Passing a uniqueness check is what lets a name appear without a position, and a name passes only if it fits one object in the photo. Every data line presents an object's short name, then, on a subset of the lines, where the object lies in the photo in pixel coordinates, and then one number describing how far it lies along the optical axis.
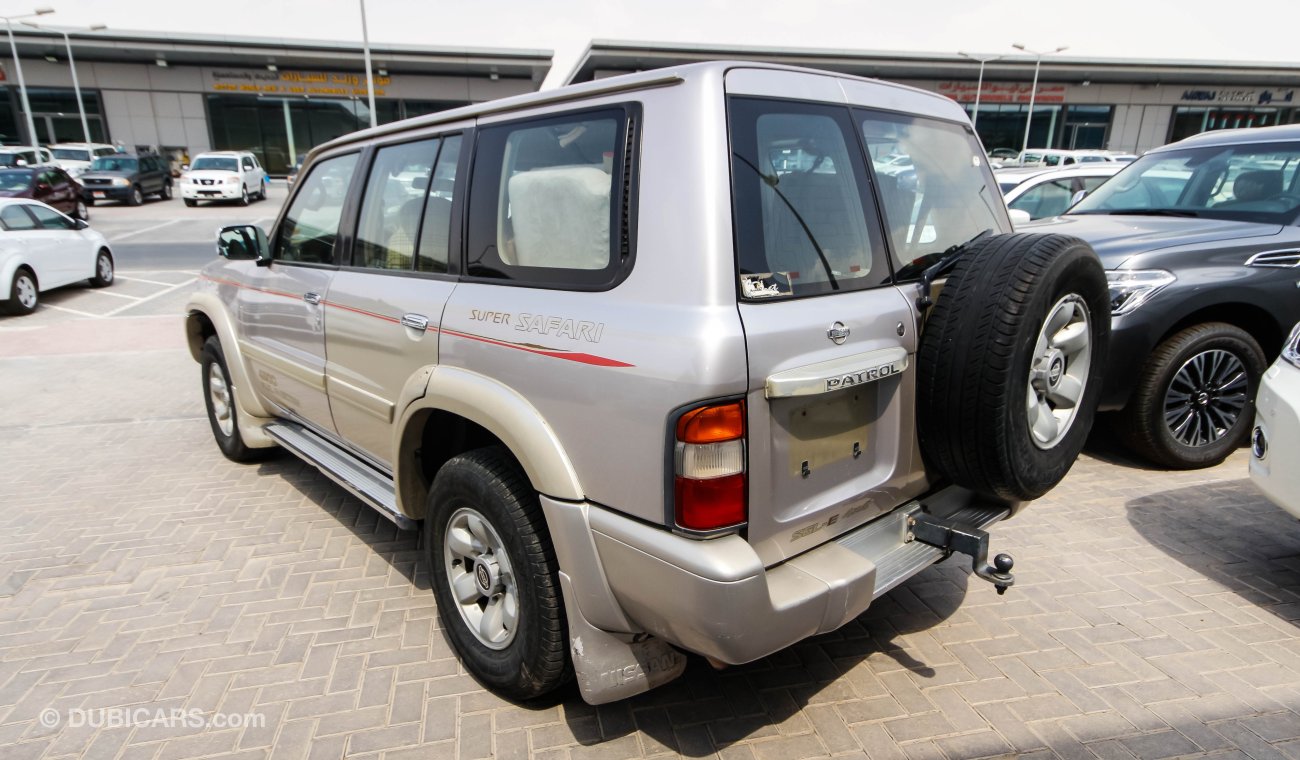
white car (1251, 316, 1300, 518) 3.07
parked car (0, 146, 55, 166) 23.53
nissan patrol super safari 2.01
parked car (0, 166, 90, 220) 17.67
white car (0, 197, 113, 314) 10.09
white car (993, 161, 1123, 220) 8.49
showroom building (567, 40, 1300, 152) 42.12
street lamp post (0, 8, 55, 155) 33.51
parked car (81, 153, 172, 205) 25.08
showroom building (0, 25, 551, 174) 37.25
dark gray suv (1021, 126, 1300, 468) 4.37
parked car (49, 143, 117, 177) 29.09
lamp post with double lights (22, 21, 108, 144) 34.69
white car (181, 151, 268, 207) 24.80
